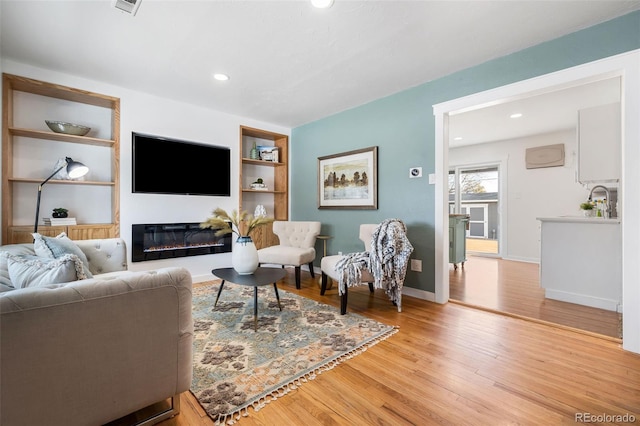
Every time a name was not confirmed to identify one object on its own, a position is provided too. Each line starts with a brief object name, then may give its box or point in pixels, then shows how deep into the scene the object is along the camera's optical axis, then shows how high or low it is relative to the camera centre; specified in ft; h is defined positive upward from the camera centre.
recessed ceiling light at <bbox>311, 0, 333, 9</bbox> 6.07 +4.66
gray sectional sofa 3.05 -1.65
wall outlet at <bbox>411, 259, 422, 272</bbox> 10.40 -2.01
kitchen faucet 10.05 +0.16
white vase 8.23 -1.35
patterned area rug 4.87 -3.18
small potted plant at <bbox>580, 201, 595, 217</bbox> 10.60 +0.17
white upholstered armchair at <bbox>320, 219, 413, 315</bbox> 8.67 -1.71
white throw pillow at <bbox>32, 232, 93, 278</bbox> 5.93 -0.79
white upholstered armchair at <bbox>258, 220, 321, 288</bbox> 11.70 -1.65
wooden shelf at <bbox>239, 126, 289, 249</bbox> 14.61 +1.91
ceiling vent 6.11 +4.68
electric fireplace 11.05 -1.30
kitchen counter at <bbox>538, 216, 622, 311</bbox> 8.89 -1.66
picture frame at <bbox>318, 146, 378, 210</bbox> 12.07 +1.53
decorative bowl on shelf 9.36 +2.92
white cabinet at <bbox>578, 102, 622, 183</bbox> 8.53 +2.20
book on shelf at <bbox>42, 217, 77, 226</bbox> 9.30 -0.32
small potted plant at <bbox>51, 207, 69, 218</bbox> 9.44 -0.04
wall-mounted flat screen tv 11.03 +1.97
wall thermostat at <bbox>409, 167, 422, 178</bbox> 10.35 +1.54
